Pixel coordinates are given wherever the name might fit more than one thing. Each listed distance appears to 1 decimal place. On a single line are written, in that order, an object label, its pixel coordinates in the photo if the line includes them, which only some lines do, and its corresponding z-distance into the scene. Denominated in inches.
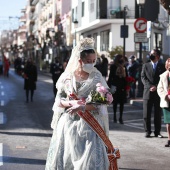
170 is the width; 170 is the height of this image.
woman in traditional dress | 246.4
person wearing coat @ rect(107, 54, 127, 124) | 607.8
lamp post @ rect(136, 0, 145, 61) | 906.5
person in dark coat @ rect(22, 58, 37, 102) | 939.3
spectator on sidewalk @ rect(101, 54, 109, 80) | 1136.2
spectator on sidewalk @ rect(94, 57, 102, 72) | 1123.4
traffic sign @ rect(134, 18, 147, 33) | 923.4
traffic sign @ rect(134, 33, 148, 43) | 903.1
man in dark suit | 499.2
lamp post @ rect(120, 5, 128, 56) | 1054.4
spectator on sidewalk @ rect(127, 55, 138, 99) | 936.3
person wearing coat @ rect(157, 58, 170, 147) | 449.7
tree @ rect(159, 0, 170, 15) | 622.0
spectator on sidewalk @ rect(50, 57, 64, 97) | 949.8
